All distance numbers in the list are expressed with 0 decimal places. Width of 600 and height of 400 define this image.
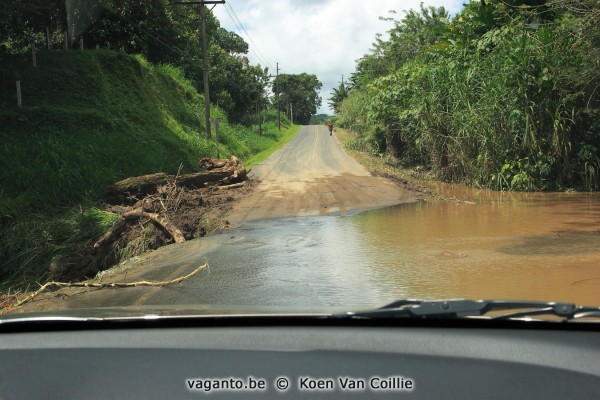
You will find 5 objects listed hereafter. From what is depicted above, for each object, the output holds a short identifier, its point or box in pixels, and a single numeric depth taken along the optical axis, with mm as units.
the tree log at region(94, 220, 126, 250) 10720
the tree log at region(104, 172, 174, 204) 14453
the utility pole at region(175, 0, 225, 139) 27462
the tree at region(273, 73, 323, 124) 100375
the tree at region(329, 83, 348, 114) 89312
